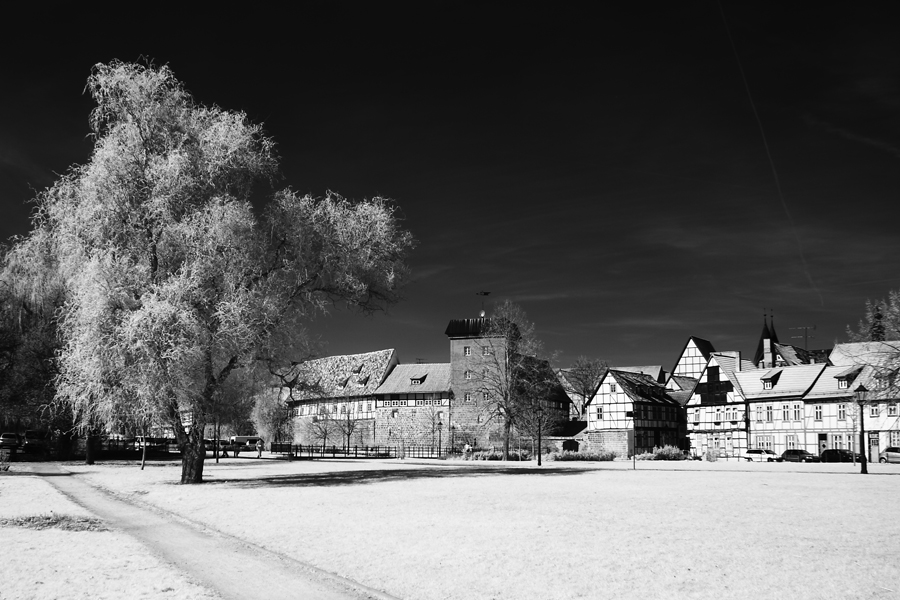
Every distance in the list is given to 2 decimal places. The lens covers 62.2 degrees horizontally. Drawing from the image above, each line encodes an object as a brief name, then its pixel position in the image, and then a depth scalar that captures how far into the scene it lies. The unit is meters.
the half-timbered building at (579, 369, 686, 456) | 77.75
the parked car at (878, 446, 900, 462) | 57.78
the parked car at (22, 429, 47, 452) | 49.25
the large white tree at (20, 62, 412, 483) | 25.38
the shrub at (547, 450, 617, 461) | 60.03
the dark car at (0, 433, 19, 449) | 50.12
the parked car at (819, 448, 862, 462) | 63.47
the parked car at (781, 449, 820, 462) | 63.56
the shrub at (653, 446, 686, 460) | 63.59
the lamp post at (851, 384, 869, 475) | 40.95
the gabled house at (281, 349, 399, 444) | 102.69
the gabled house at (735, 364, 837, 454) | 73.44
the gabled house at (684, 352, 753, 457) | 78.94
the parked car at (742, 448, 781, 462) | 68.86
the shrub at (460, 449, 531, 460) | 61.31
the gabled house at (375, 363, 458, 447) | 96.31
